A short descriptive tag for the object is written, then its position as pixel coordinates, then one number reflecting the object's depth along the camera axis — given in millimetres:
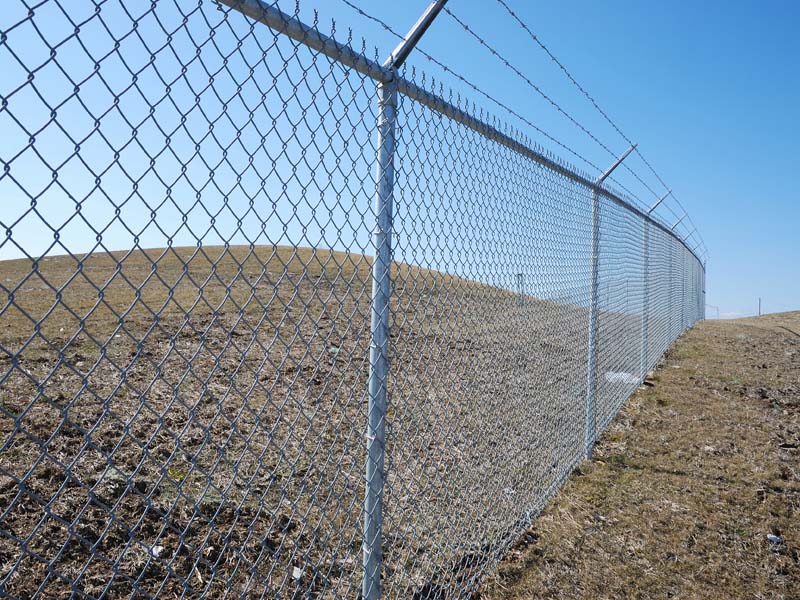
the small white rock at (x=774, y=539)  3477
